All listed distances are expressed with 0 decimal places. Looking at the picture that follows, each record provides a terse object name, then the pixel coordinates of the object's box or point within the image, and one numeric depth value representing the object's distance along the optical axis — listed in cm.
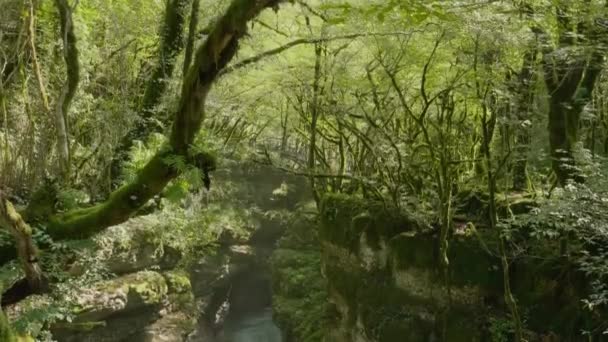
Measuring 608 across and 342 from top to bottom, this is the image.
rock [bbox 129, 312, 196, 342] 1430
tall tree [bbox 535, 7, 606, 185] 648
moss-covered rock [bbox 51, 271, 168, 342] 1164
